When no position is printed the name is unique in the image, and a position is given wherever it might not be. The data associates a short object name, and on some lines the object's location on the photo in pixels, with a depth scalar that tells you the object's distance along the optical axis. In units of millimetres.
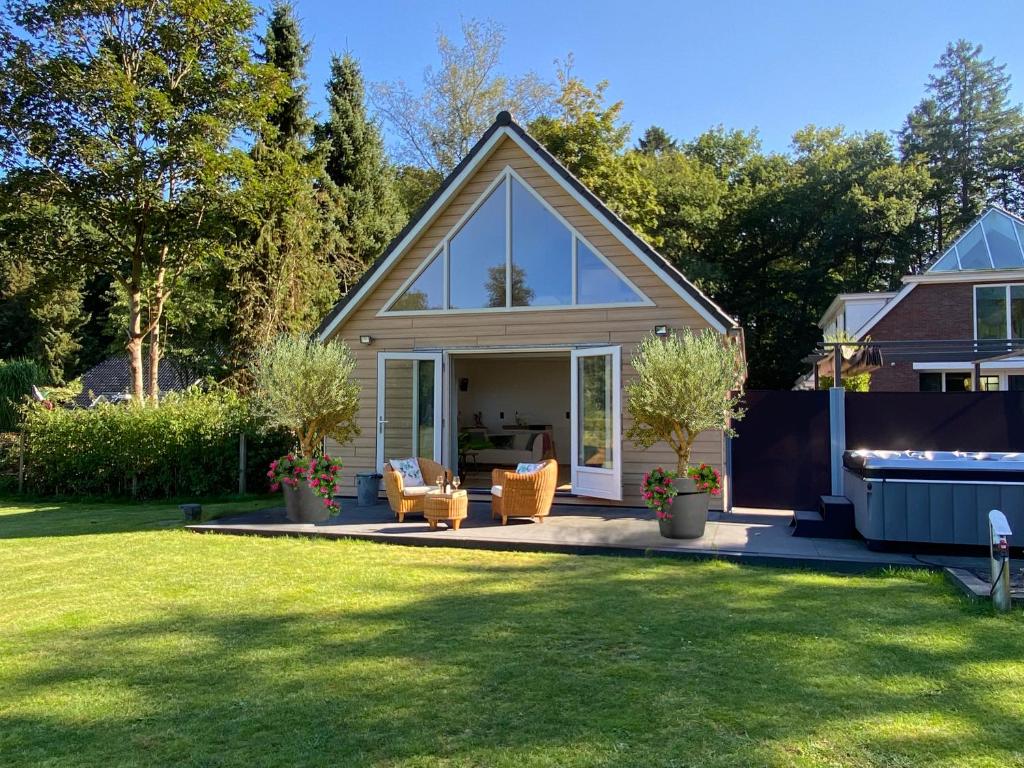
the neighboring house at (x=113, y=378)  31734
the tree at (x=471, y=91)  25281
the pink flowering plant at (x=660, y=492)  7504
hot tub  6594
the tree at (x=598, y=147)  23156
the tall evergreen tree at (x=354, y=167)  24219
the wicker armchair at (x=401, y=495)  8781
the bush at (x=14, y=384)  15445
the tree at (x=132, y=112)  13758
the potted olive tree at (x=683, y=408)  7562
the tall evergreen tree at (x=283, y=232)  17672
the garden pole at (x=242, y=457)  11984
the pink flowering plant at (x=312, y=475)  8781
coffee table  8188
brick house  19859
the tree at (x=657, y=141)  38531
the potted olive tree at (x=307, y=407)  8805
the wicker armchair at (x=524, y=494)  8531
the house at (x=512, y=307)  9703
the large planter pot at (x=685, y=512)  7555
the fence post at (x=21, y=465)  13109
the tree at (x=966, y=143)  32438
